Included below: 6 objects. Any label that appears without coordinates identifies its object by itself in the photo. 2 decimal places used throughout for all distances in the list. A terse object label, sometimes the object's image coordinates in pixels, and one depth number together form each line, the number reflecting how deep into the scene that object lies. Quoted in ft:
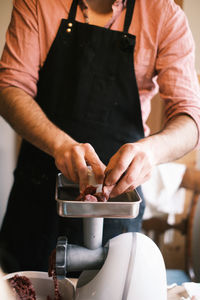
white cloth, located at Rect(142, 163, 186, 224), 5.85
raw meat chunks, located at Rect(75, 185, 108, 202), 1.68
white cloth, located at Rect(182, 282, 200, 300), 2.31
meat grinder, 1.62
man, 3.04
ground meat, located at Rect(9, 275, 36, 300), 1.89
